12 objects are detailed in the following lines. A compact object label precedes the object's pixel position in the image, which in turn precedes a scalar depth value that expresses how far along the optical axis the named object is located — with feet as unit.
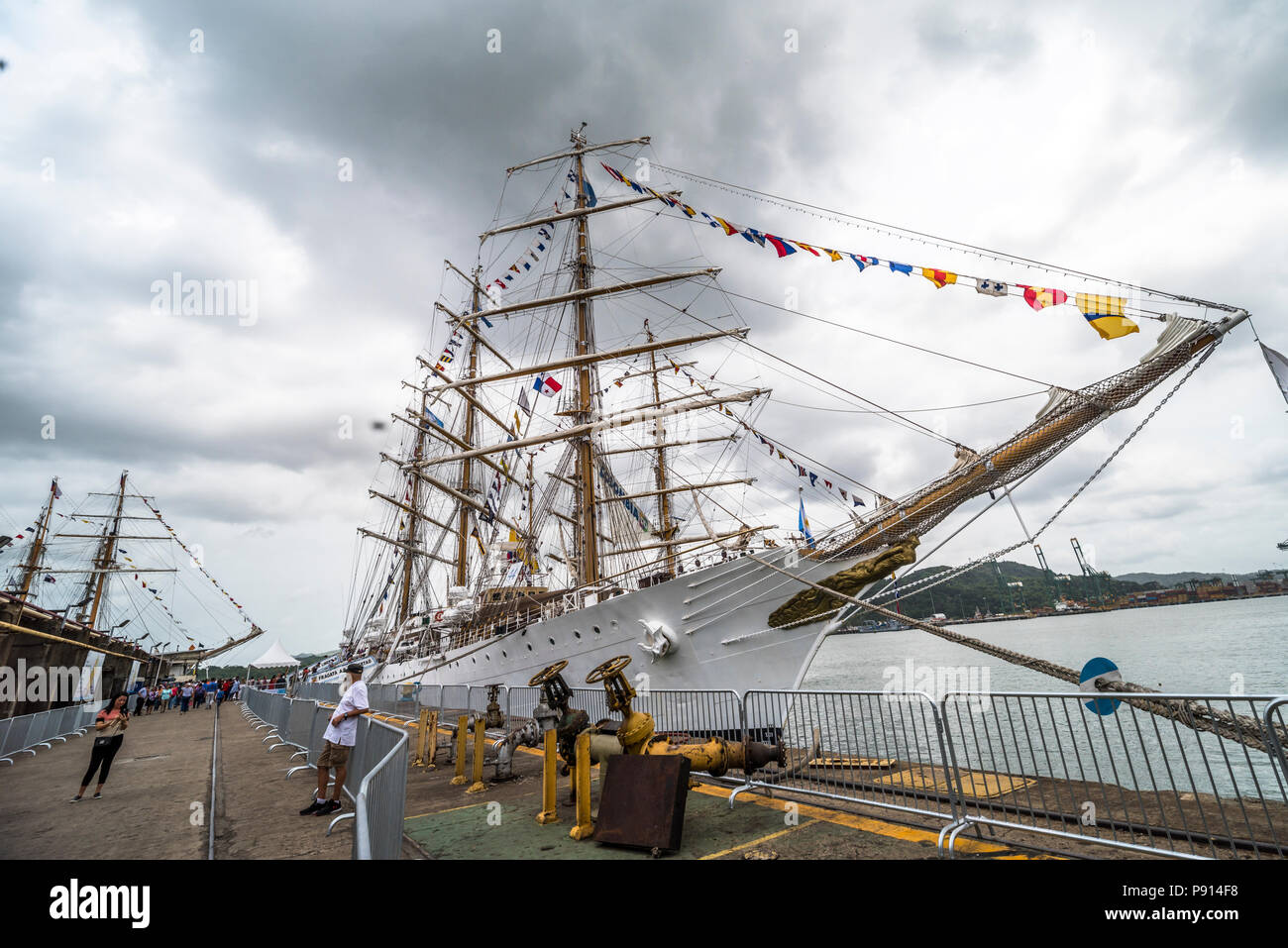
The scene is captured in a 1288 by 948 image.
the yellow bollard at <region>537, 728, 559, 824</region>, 17.75
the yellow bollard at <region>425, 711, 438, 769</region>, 29.01
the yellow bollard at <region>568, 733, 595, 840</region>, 16.10
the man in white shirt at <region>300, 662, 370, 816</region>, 19.74
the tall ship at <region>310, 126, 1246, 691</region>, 28.76
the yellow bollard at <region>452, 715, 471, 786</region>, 24.02
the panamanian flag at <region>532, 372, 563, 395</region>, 72.79
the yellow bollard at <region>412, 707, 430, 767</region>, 29.50
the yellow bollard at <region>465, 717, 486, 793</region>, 22.57
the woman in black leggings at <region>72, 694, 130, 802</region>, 25.05
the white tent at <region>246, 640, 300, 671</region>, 160.27
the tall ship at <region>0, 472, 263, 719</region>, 69.36
